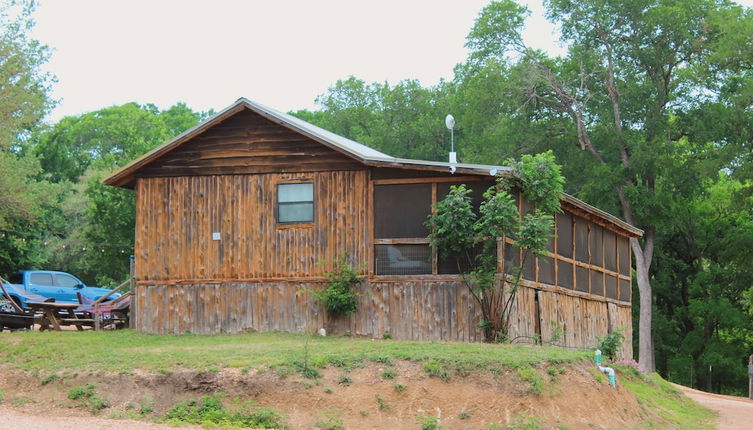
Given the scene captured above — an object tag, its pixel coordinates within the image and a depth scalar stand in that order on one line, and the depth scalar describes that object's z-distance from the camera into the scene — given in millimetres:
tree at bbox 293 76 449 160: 54844
